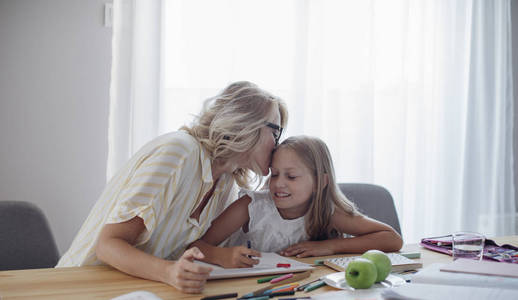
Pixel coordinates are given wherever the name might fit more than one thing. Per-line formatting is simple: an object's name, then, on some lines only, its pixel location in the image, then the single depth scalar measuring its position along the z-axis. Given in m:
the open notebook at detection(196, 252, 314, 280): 1.13
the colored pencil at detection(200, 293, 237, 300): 0.97
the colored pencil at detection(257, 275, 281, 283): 1.10
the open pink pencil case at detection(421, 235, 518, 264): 1.38
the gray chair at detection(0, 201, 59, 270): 1.46
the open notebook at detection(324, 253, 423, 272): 1.25
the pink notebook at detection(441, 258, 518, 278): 1.07
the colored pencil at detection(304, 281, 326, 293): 1.05
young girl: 1.58
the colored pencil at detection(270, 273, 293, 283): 1.09
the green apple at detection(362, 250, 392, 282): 1.08
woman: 1.14
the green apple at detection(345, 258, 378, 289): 1.03
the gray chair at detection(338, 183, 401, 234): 1.93
